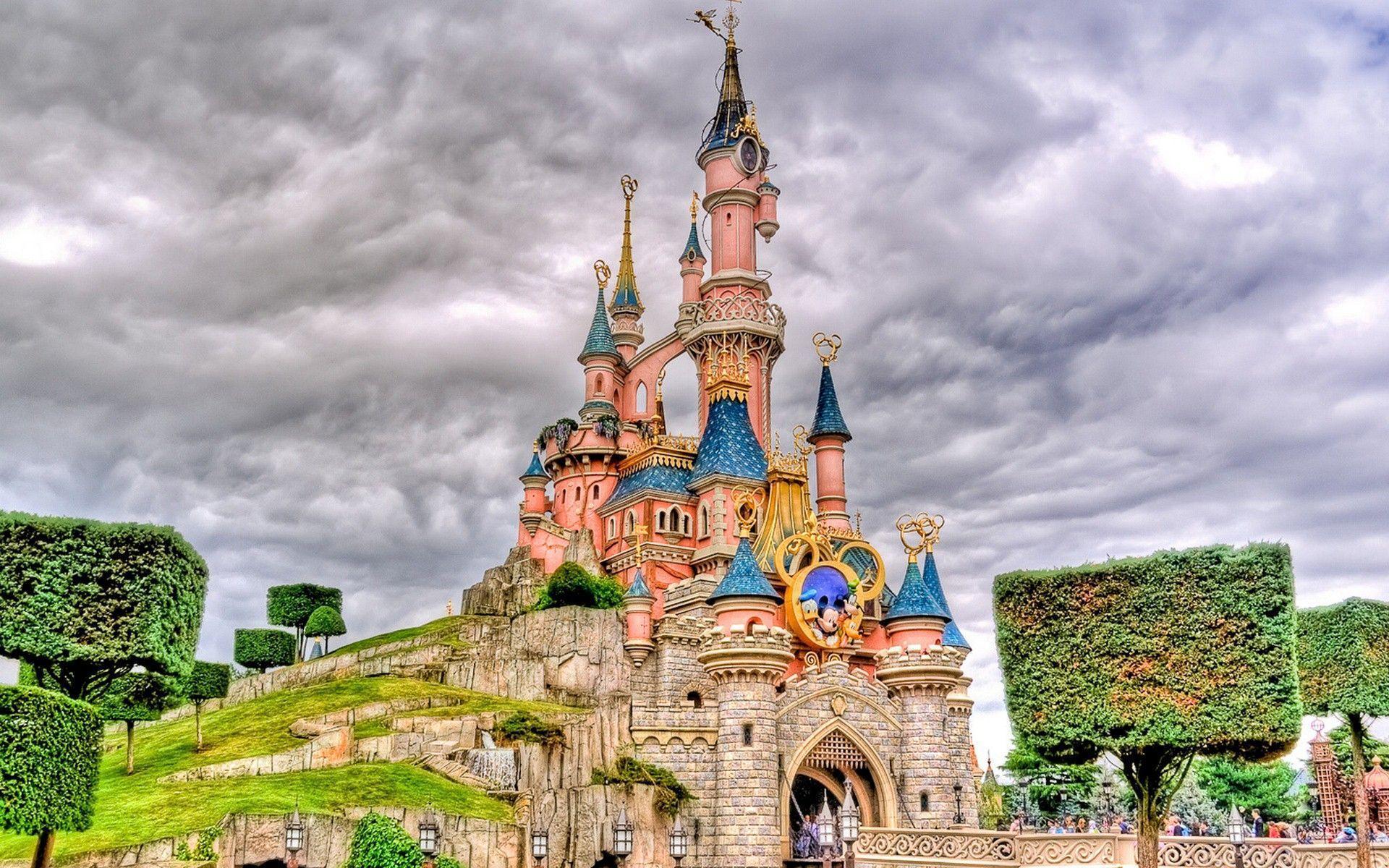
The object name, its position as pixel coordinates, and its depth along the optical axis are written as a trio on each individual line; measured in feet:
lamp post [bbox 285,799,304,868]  79.25
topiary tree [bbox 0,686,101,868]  63.67
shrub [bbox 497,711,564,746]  118.11
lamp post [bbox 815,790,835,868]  90.38
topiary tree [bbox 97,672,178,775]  89.10
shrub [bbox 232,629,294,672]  182.39
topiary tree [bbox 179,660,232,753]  135.85
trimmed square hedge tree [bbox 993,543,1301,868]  85.81
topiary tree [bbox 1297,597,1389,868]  104.17
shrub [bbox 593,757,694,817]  117.91
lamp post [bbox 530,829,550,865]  91.30
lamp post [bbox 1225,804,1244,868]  81.76
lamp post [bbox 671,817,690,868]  100.42
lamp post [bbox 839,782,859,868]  92.43
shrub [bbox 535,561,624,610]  160.25
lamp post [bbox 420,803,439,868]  81.00
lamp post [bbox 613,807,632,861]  96.58
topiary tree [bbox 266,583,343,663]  192.85
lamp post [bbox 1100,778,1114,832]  163.73
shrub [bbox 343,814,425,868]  72.38
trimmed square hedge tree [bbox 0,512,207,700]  78.69
